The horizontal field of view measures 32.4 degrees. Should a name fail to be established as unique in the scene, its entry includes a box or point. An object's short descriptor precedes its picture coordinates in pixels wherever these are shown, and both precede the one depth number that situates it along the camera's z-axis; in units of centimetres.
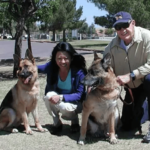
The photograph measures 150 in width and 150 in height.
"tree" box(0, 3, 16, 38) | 1204
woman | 425
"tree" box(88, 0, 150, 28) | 2669
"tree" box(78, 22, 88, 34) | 8284
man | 378
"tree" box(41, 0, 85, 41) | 4908
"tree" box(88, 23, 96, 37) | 8731
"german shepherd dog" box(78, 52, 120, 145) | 357
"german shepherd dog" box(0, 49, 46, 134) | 411
